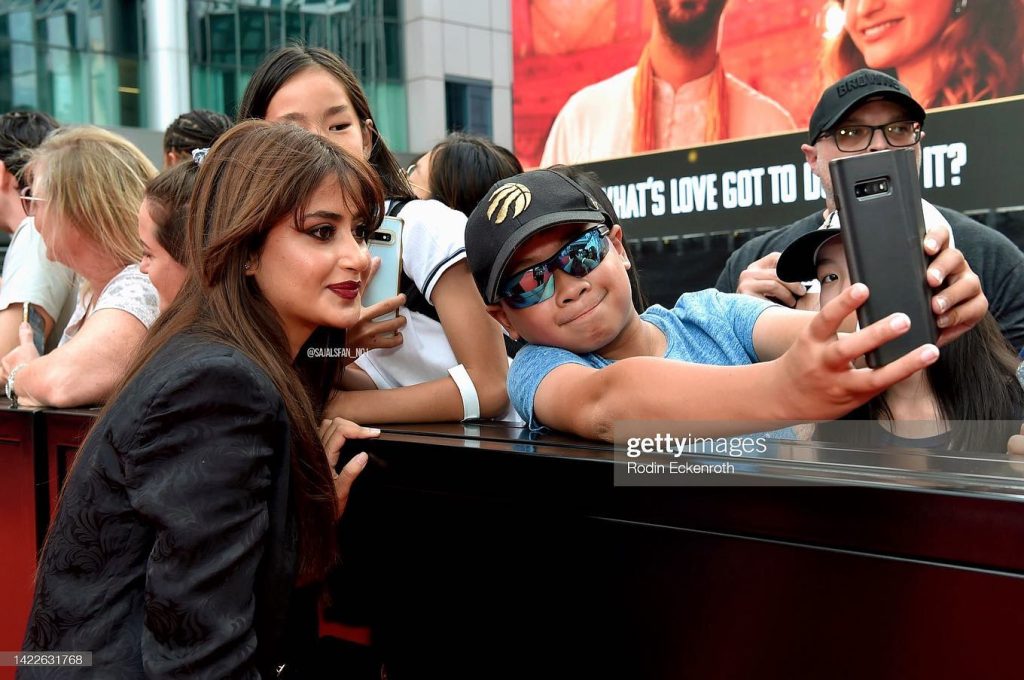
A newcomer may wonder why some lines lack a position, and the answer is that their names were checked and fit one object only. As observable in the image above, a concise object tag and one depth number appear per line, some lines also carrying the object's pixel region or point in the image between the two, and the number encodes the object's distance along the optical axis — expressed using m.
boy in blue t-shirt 1.36
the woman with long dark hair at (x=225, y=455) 1.43
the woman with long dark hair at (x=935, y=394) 1.66
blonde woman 2.54
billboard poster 5.16
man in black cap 2.77
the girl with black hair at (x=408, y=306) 2.18
